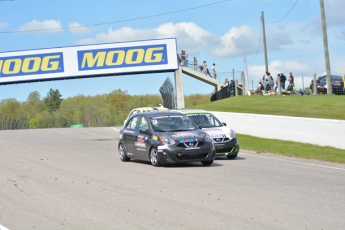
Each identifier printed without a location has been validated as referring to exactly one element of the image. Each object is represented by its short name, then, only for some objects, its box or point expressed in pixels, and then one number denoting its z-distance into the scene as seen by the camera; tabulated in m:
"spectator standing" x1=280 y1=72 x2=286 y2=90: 39.91
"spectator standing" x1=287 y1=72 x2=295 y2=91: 40.24
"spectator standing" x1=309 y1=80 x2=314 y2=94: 39.62
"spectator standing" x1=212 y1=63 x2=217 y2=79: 52.35
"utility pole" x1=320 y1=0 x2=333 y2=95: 34.72
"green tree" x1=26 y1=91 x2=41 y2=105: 137.60
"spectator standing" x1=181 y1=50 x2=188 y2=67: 52.44
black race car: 15.12
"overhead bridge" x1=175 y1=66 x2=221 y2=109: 48.88
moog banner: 47.66
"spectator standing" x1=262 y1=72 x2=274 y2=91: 42.34
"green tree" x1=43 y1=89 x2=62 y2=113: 127.38
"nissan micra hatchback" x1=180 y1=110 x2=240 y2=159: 17.48
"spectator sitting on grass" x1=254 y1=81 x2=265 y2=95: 43.79
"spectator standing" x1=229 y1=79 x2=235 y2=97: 45.86
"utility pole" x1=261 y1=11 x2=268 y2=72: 55.06
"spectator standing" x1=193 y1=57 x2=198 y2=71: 53.22
